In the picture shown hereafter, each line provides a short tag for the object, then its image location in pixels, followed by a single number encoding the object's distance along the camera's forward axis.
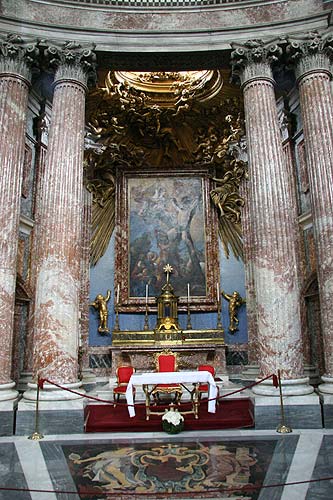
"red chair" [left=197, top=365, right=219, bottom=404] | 7.46
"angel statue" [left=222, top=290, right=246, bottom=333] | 11.23
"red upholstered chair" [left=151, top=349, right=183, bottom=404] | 7.75
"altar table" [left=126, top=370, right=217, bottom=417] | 6.81
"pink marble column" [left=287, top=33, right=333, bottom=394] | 7.07
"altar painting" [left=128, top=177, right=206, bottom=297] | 11.57
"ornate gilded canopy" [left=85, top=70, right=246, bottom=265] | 11.28
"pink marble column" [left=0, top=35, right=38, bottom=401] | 6.90
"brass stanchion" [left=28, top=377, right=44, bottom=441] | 6.06
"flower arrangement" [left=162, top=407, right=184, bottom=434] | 6.20
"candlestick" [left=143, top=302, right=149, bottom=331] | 10.77
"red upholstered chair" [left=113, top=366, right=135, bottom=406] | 8.19
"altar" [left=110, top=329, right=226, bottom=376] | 9.99
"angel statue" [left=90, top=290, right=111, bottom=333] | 11.13
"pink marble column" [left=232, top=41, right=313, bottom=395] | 6.91
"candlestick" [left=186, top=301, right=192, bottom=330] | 10.83
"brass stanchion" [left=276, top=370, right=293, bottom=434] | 6.18
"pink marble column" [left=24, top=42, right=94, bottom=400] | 6.91
